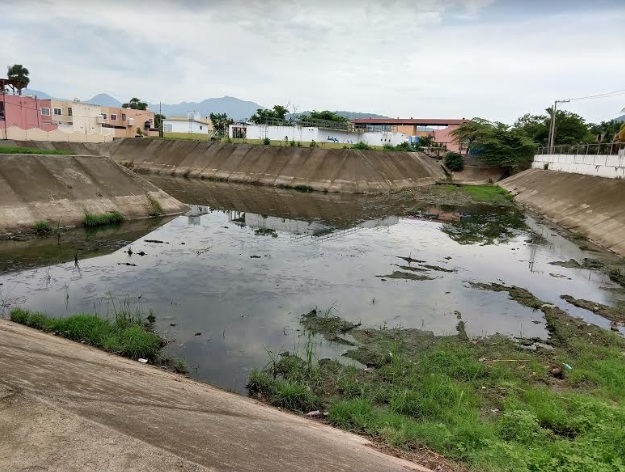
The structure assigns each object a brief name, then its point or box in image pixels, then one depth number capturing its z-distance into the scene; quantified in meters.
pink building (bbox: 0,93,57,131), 46.22
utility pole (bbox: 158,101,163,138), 63.94
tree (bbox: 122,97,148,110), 86.44
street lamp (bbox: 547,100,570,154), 45.51
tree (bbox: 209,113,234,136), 66.51
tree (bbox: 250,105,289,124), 60.53
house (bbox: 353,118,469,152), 82.18
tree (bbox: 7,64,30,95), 64.21
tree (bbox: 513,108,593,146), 59.19
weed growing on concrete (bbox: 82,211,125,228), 20.66
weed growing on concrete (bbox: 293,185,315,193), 40.56
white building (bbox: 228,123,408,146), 53.91
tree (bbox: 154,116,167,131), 76.93
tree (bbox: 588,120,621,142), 57.03
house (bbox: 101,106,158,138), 67.57
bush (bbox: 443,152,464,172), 55.91
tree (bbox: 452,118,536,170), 51.25
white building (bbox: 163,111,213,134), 69.81
